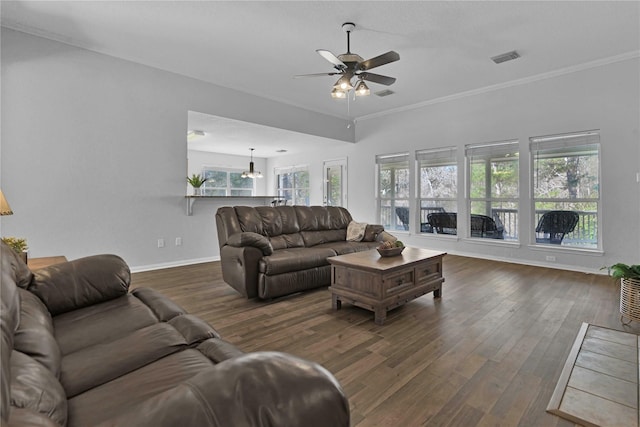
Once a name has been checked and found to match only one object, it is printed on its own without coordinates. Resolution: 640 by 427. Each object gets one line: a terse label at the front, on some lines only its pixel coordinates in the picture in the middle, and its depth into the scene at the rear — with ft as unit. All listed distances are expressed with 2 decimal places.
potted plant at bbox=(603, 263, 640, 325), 8.60
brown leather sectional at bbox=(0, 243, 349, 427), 1.79
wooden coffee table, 8.96
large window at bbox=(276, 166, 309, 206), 30.30
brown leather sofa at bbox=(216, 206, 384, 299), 10.78
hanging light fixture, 28.66
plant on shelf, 17.16
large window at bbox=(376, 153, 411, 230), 22.49
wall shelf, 16.46
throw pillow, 14.69
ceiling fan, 10.65
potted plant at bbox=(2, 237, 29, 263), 7.36
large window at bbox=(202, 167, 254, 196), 30.99
